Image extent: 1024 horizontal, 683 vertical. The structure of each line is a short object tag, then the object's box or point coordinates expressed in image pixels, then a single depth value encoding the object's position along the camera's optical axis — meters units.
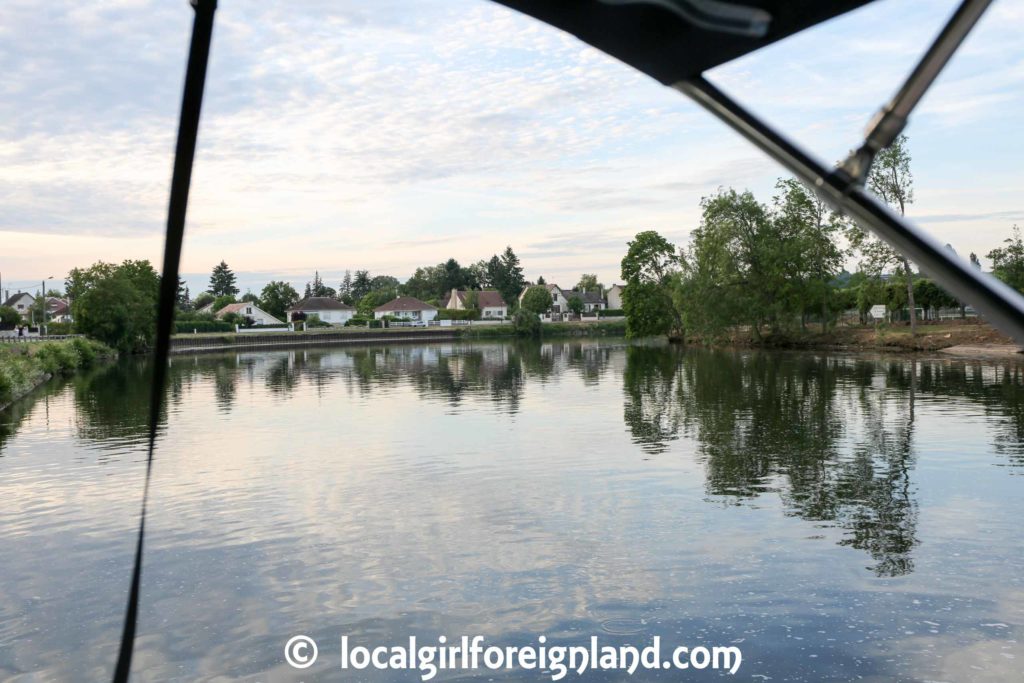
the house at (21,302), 140.48
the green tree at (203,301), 150.62
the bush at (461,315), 122.72
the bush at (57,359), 43.75
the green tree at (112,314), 68.25
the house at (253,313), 116.50
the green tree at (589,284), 149.25
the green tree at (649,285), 75.50
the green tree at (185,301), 138.38
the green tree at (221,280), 154.62
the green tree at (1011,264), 48.47
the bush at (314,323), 112.00
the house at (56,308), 128.54
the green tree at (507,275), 145.62
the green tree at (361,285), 165.62
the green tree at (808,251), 55.84
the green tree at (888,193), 45.81
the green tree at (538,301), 118.81
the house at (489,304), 129.00
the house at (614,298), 139.77
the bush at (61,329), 74.94
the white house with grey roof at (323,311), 121.69
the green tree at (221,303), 132.81
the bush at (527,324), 98.88
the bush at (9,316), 105.25
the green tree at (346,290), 162.96
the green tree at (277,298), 127.44
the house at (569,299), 134.16
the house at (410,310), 126.78
